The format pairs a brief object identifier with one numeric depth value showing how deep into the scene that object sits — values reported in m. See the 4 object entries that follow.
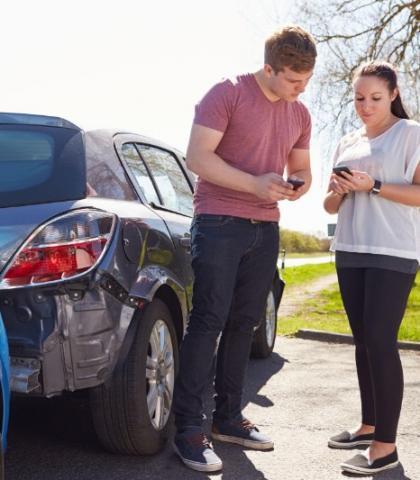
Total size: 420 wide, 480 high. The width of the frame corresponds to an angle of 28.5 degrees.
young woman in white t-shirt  3.77
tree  17.92
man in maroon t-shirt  3.69
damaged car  3.27
